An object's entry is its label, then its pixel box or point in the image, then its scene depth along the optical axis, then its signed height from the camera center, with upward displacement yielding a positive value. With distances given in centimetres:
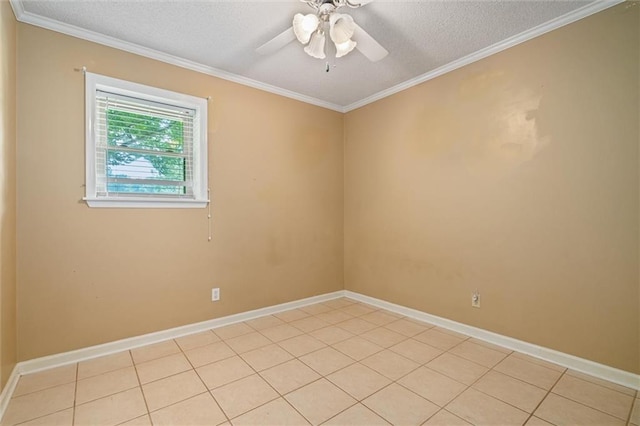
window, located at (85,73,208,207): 234 +60
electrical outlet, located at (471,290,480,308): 264 -75
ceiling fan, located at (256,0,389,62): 174 +111
